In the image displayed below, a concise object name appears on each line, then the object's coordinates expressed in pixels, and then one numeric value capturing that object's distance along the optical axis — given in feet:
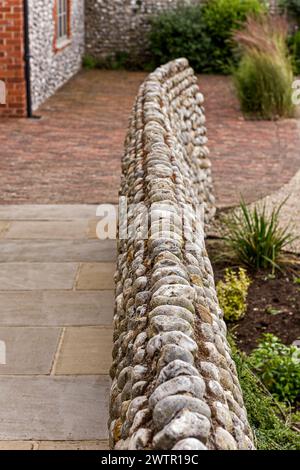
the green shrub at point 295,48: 56.00
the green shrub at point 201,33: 59.57
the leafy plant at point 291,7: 62.54
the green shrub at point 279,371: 16.02
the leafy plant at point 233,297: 18.95
